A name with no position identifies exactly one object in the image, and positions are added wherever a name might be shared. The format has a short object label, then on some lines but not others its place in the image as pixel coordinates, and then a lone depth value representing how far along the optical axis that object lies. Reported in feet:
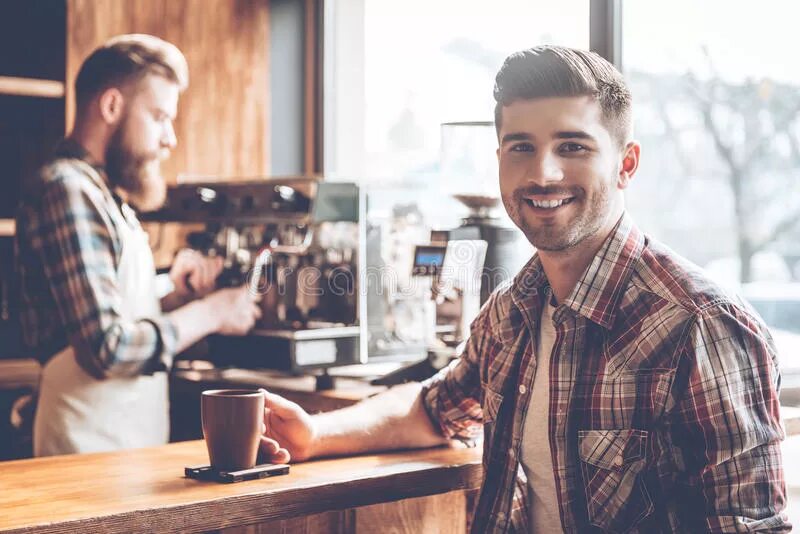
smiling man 4.58
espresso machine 9.75
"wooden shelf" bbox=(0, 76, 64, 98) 11.96
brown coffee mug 4.99
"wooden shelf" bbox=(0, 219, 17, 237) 11.76
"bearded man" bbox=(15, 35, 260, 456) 8.36
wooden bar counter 4.49
